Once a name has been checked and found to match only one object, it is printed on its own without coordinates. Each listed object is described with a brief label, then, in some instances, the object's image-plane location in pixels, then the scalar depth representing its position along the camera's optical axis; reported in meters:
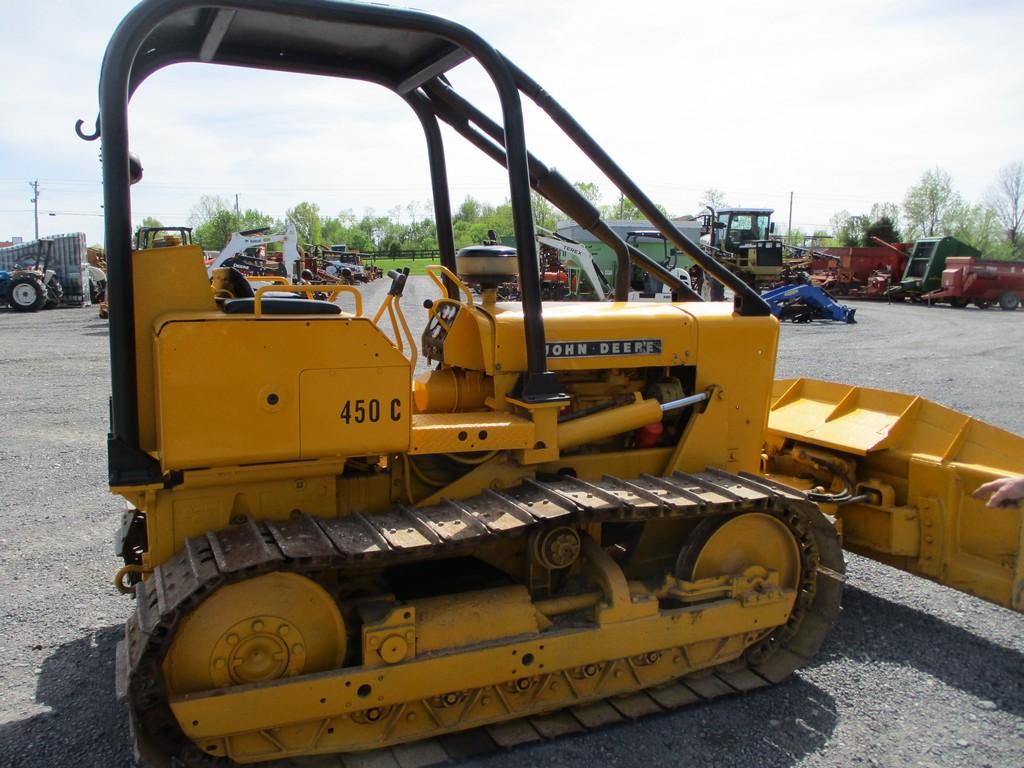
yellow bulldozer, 3.10
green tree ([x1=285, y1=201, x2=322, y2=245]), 98.06
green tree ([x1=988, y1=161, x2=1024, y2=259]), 71.81
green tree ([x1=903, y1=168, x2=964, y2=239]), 75.98
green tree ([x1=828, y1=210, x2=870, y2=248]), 59.29
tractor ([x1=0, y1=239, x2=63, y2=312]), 26.59
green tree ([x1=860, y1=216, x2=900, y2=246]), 48.81
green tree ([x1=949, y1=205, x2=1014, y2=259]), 71.76
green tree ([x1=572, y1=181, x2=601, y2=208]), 74.25
